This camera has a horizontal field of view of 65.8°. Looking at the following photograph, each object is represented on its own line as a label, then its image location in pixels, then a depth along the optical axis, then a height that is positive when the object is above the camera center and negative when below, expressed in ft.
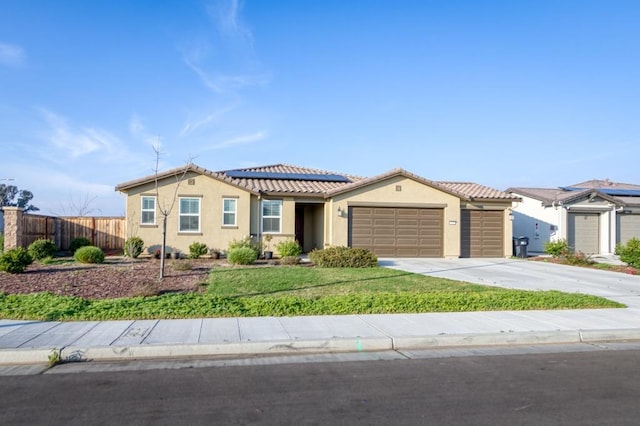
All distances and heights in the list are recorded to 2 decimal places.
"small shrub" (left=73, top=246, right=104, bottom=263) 55.83 -3.81
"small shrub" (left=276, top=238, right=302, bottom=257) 64.44 -3.35
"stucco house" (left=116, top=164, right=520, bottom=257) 68.80 +1.76
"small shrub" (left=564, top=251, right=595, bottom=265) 67.15 -4.58
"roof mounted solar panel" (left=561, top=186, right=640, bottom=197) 95.26 +6.85
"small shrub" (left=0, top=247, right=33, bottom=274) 46.09 -3.84
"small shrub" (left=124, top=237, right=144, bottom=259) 62.52 -3.13
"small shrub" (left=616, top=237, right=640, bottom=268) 59.72 -3.29
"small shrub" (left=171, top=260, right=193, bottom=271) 51.41 -4.59
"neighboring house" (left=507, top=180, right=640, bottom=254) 85.35 +1.17
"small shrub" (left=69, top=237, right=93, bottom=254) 71.77 -3.18
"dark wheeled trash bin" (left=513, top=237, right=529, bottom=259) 78.64 -3.39
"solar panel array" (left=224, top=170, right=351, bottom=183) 80.26 +7.90
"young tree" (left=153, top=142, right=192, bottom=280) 67.31 +3.11
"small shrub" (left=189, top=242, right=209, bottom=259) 65.98 -3.69
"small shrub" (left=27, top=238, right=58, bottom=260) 59.31 -3.48
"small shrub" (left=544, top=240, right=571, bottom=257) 71.61 -3.31
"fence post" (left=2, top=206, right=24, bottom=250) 65.41 -0.86
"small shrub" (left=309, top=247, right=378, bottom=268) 56.59 -3.97
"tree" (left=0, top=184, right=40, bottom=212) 196.46 +10.42
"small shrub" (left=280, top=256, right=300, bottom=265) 59.41 -4.48
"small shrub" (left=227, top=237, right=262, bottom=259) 65.90 -2.91
